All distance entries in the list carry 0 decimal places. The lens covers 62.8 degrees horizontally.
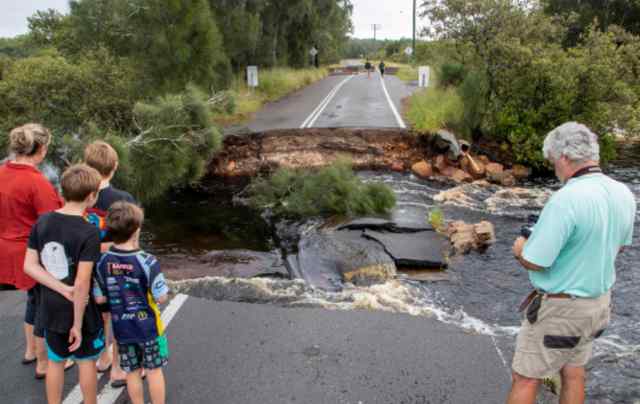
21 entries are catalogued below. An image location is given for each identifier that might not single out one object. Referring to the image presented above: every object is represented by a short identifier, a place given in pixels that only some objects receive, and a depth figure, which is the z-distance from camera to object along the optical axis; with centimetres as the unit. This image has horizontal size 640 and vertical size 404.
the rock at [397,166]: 1556
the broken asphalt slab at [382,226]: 931
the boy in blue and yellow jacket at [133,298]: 336
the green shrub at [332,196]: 1063
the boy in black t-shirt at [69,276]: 332
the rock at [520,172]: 1502
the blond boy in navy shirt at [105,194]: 398
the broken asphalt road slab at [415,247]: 788
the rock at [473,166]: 1484
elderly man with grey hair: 294
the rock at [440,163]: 1513
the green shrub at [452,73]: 1786
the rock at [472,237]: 881
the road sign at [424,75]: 2192
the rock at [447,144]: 1522
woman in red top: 379
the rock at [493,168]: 1479
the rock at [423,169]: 1498
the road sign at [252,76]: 2403
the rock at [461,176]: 1461
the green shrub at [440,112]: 1639
